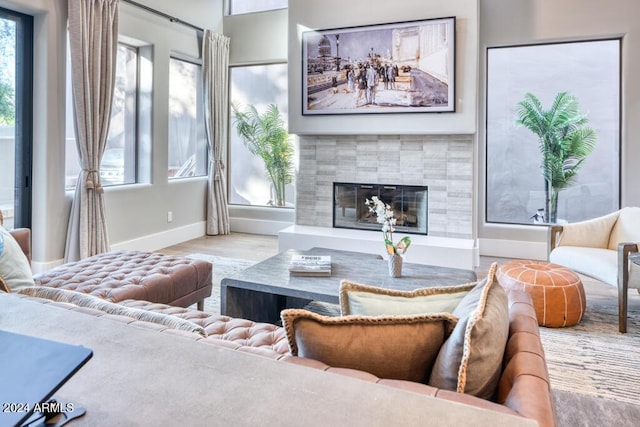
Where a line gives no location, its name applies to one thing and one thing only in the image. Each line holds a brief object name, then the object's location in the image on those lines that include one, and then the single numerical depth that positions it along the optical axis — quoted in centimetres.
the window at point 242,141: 657
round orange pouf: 323
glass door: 407
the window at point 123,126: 519
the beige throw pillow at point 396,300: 134
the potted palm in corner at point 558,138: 519
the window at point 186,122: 603
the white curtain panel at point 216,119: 626
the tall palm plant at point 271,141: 649
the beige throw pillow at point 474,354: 107
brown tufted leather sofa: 94
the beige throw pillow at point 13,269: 201
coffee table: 273
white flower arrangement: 292
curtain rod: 507
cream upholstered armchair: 317
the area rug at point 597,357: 243
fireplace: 527
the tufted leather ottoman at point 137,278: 256
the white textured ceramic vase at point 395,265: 296
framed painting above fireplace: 484
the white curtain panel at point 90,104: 431
